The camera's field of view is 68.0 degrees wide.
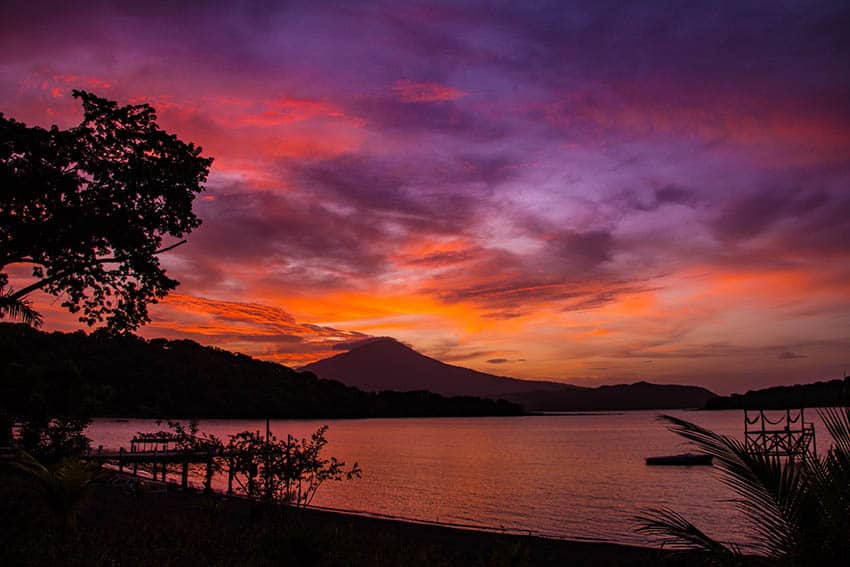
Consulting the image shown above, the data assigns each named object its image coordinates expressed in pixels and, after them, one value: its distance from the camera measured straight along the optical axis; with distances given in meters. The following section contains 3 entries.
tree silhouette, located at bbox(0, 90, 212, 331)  14.66
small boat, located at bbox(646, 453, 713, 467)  68.44
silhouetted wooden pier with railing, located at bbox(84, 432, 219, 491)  39.16
